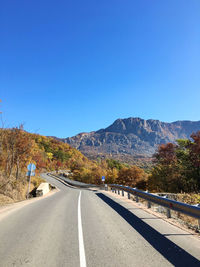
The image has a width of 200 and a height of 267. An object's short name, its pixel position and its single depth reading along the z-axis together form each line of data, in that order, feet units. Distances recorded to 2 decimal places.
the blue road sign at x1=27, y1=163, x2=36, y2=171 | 48.40
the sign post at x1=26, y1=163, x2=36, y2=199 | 48.46
